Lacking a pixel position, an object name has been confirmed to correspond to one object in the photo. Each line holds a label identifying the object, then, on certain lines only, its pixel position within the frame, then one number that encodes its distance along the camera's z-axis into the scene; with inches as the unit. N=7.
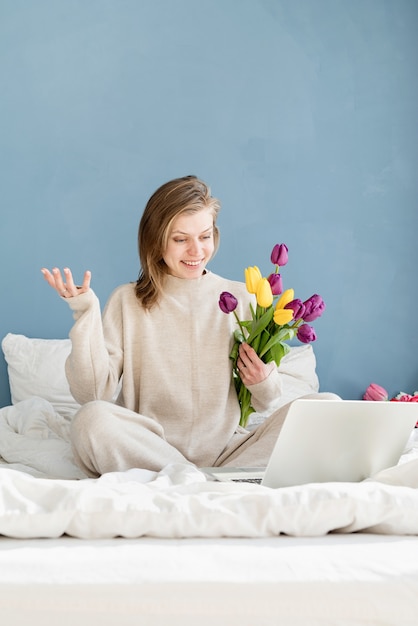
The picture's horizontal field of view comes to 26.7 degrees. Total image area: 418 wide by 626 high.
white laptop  62.1
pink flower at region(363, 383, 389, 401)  143.3
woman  91.6
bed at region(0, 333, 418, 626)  37.1
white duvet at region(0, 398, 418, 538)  43.3
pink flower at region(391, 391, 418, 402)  137.9
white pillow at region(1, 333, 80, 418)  125.3
